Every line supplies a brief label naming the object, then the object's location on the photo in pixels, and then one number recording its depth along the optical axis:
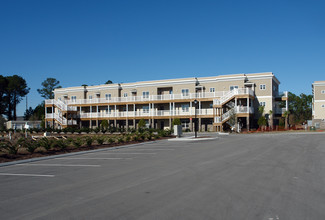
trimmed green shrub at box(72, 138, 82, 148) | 20.02
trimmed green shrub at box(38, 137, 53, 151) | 17.86
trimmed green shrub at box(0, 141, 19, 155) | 15.84
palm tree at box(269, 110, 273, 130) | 43.43
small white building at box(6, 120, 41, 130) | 63.12
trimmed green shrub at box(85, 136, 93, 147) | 20.98
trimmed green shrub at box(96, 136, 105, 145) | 22.32
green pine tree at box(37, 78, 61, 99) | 96.38
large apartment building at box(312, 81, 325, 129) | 51.25
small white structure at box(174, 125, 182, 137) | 29.75
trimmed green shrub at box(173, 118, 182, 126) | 43.72
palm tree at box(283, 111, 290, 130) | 45.38
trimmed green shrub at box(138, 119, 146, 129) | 46.35
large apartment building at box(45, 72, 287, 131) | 43.19
